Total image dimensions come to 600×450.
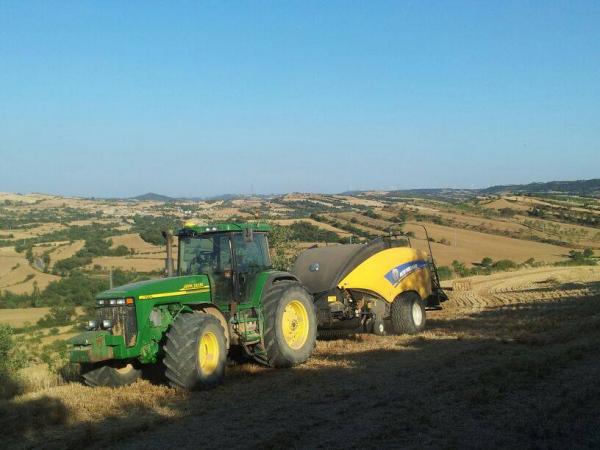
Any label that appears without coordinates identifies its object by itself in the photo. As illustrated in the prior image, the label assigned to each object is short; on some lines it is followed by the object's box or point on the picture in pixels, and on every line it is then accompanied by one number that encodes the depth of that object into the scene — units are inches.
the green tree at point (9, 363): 391.9
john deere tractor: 342.0
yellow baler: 499.8
